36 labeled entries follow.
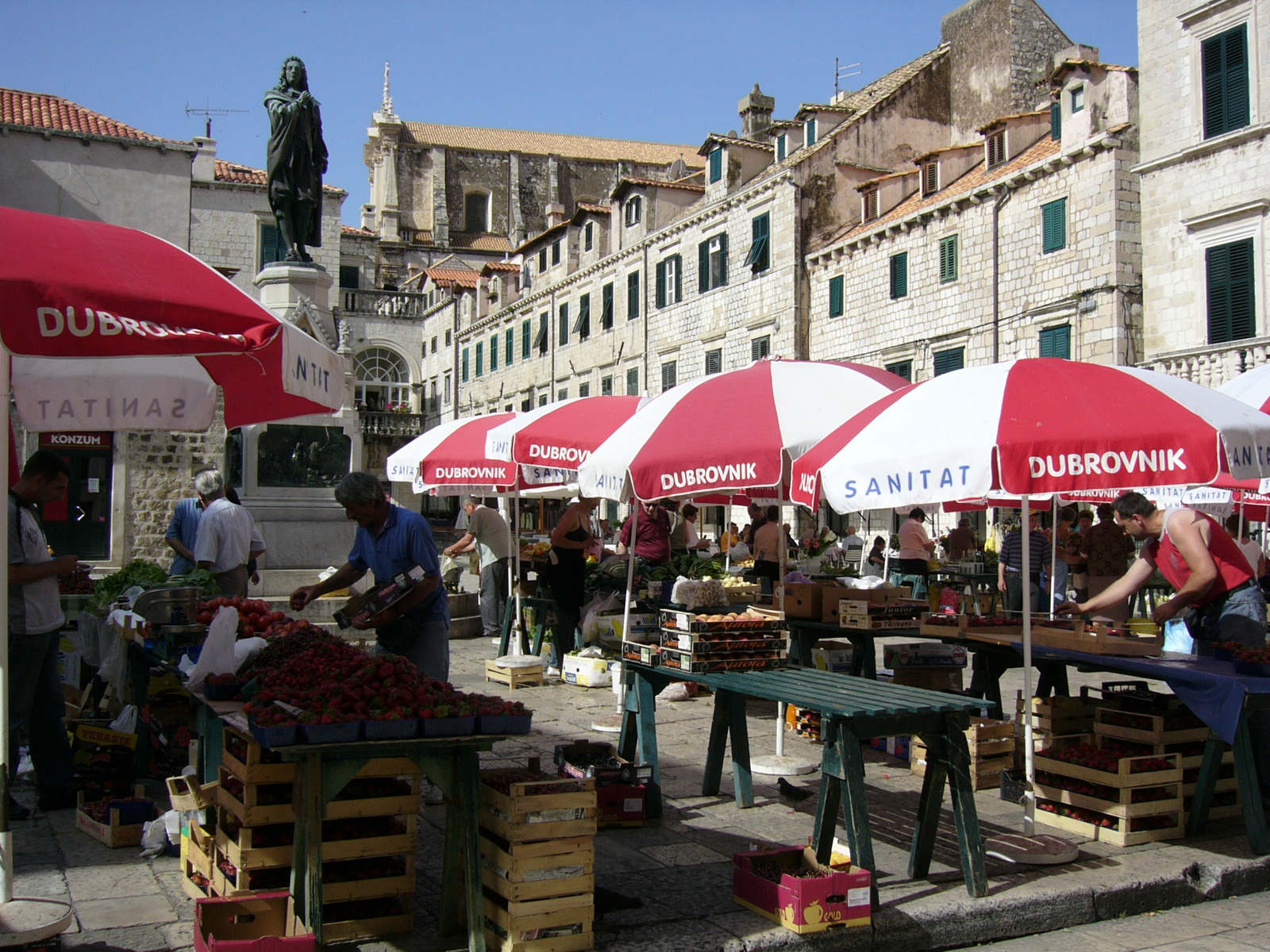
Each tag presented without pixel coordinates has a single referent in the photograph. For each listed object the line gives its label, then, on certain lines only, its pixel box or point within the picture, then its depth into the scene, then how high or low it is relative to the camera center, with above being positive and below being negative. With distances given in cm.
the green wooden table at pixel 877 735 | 451 -104
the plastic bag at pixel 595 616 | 1096 -111
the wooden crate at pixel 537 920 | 388 -151
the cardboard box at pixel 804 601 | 849 -76
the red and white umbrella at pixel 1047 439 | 505 +31
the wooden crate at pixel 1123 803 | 545 -156
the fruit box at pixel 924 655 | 763 -109
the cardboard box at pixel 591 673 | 1022 -159
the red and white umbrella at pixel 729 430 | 700 +51
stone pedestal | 1216 +48
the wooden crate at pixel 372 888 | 402 -144
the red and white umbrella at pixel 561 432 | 987 +69
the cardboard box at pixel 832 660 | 848 -123
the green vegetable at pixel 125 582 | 755 -51
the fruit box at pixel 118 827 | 519 -154
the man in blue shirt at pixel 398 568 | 564 -33
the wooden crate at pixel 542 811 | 393 -113
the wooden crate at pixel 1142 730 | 563 -122
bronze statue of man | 1233 +406
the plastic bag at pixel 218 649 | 486 -63
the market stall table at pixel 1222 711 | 515 -102
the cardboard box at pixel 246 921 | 362 -142
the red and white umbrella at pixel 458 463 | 1154 +49
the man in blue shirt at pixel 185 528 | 835 -14
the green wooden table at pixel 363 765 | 378 -102
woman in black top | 1079 -66
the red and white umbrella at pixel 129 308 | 362 +72
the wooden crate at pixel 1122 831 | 546 -171
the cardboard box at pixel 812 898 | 417 -155
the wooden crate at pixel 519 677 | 1015 -162
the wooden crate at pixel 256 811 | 412 -116
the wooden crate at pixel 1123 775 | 542 -141
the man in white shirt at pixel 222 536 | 785 -20
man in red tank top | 599 -47
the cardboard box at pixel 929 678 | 765 -126
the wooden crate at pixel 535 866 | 390 -132
